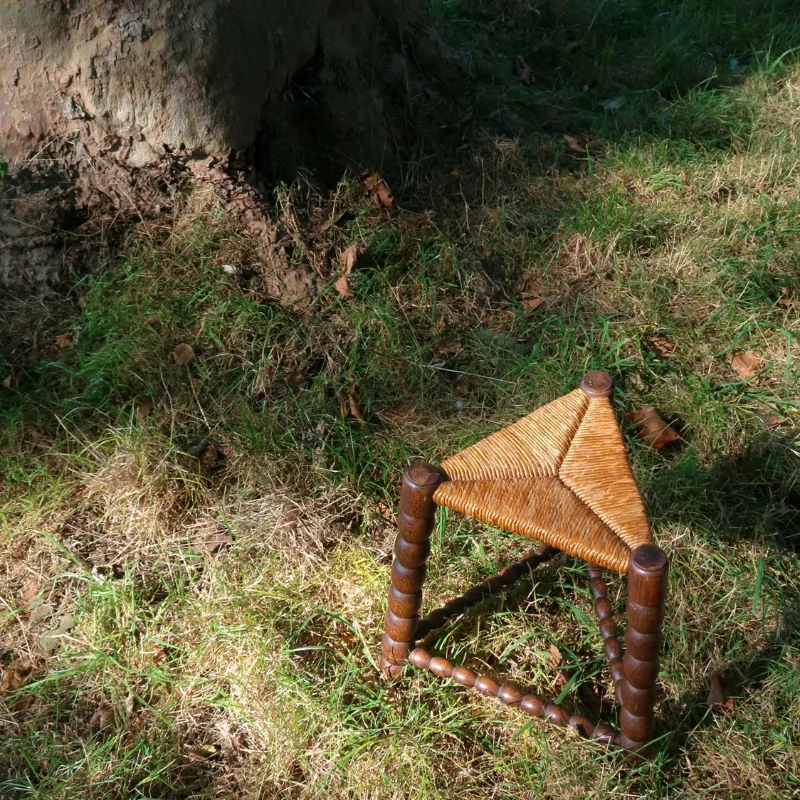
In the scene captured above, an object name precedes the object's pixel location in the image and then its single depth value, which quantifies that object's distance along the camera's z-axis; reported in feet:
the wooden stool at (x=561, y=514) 6.02
